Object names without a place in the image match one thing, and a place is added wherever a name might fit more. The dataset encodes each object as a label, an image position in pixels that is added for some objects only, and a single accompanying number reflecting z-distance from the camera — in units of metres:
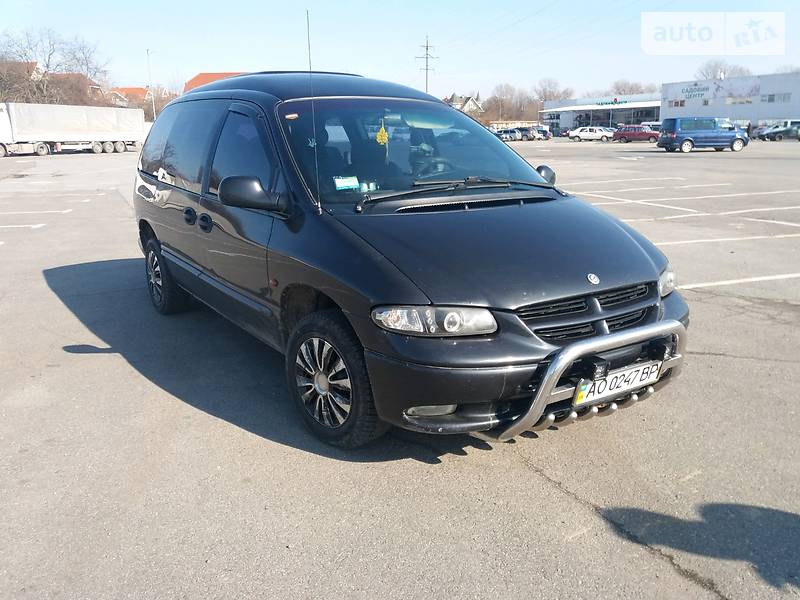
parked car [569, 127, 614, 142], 64.19
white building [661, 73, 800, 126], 64.56
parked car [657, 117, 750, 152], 34.91
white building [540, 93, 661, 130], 87.94
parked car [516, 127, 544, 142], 67.12
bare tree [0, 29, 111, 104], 64.31
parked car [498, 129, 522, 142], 61.49
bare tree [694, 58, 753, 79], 102.31
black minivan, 2.89
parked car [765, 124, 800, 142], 52.27
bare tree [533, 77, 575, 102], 136.62
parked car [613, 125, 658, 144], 54.54
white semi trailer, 40.72
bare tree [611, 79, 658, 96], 127.34
